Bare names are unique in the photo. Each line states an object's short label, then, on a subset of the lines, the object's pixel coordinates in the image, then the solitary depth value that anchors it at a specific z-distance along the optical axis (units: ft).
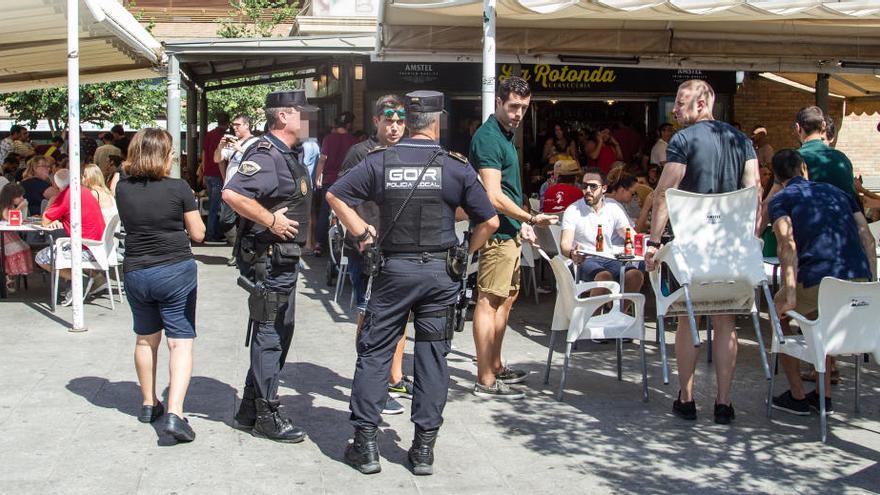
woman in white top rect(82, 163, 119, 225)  32.09
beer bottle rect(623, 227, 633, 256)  25.95
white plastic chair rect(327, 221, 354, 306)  32.07
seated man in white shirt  26.78
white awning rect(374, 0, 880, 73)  29.19
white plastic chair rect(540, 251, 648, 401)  21.10
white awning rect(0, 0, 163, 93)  28.99
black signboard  49.75
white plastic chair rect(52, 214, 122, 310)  30.32
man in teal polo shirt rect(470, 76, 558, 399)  20.24
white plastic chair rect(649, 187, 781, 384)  18.94
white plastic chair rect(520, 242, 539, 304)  31.83
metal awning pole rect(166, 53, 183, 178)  39.37
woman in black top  17.98
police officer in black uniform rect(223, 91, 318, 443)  17.47
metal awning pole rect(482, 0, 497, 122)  25.52
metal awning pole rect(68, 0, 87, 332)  26.43
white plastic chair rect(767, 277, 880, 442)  18.33
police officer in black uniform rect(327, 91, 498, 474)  16.35
